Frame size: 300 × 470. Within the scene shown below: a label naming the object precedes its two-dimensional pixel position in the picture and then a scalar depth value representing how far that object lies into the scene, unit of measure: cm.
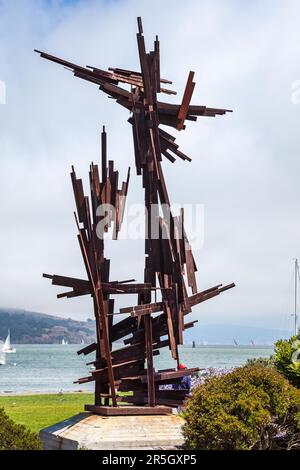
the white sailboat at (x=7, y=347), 13227
